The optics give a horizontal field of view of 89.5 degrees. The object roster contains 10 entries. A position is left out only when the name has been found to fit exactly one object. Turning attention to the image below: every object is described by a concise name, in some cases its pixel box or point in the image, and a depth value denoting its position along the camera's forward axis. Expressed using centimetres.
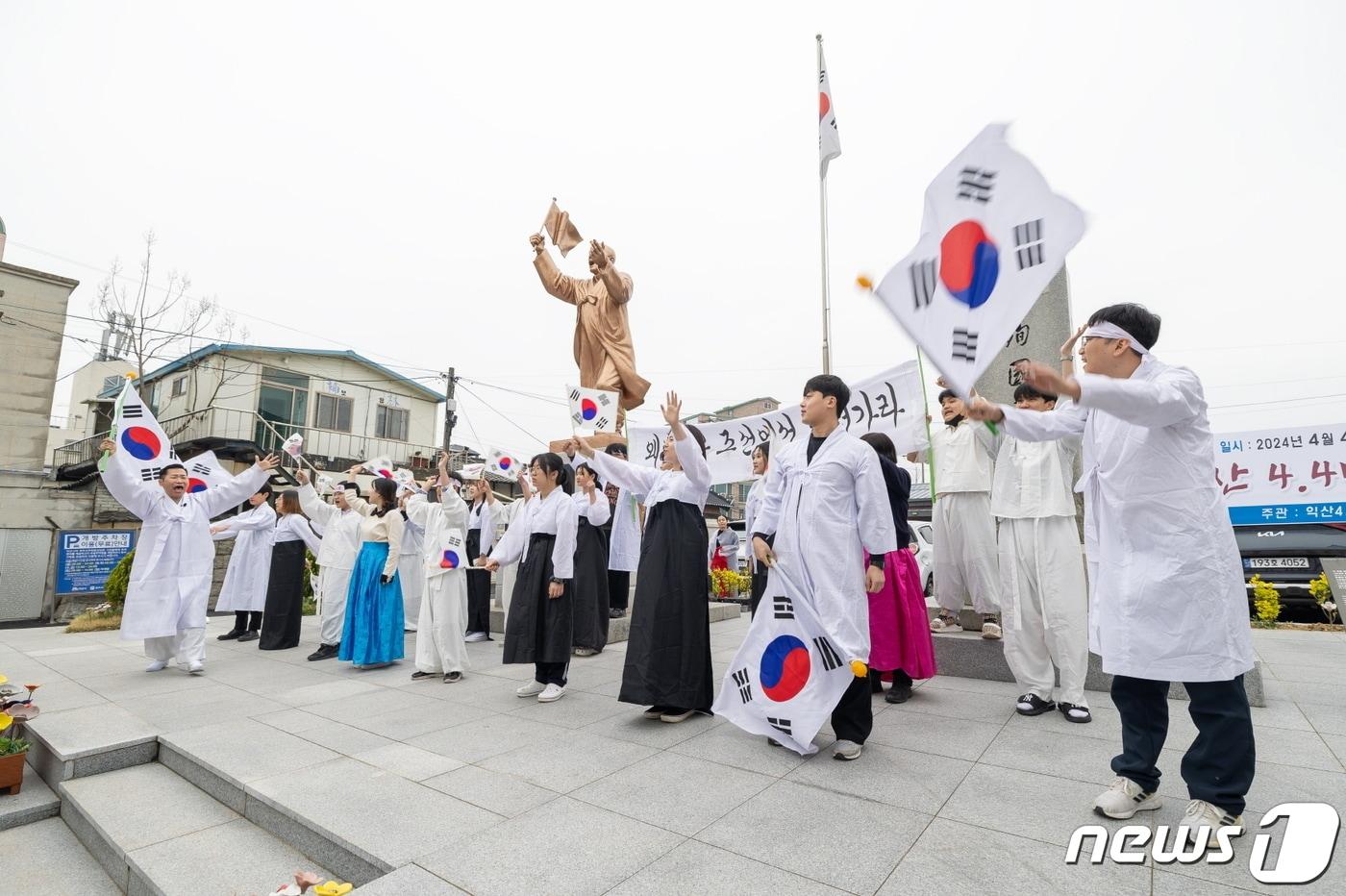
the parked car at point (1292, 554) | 834
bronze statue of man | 733
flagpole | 928
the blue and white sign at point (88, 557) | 1290
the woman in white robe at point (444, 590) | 554
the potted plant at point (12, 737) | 349
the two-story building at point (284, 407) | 1750
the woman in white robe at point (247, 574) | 823
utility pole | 2003
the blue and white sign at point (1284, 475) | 778
